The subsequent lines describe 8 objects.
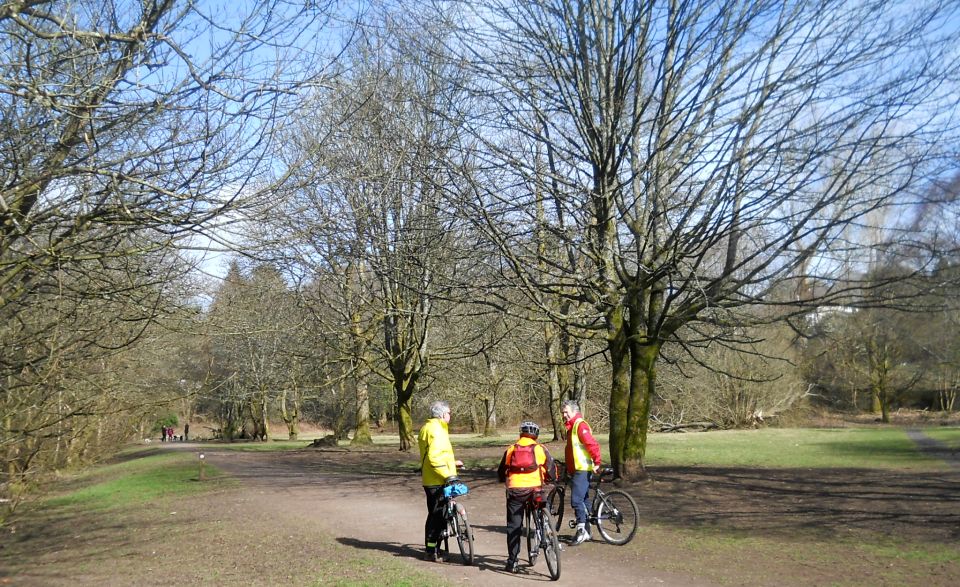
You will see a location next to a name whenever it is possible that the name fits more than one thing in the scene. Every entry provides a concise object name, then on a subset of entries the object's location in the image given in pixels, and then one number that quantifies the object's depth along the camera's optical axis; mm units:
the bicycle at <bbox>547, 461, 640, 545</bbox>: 10422
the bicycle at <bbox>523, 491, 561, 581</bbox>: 8359
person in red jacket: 9992
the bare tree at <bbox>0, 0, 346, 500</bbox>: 7012
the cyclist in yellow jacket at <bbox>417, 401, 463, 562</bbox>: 9383
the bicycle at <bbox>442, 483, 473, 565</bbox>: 9211
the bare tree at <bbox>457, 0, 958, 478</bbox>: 12672
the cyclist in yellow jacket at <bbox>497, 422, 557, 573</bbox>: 8875
